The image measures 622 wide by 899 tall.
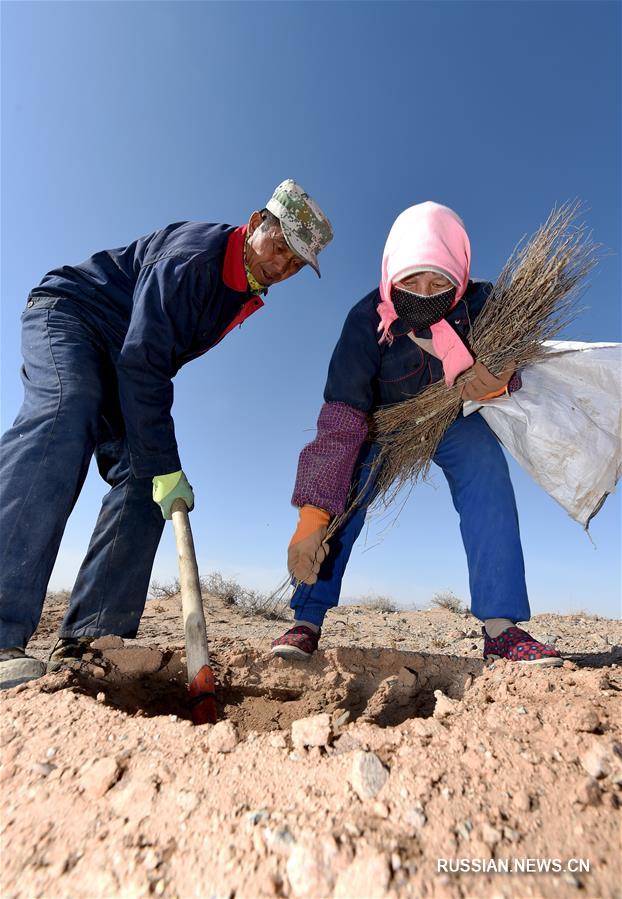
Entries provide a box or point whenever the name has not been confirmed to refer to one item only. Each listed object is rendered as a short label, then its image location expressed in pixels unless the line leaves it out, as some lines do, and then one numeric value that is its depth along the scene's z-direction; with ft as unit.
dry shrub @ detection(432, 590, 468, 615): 19.48
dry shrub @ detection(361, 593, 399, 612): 19.94
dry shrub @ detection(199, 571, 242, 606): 18.47
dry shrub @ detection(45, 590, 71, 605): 19.26
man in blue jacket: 5.04
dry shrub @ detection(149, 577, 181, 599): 18.36
